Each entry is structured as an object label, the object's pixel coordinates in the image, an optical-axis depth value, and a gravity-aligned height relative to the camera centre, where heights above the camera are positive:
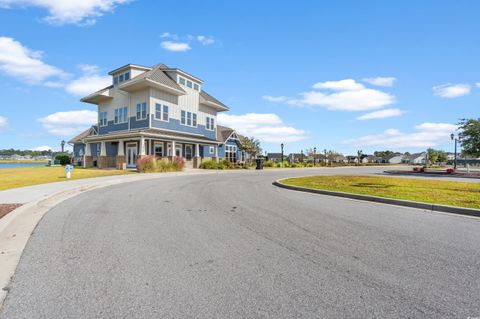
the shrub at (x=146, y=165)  22.59 -0.48
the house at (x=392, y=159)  133.75 +0.33
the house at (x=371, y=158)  137.29 +0.87
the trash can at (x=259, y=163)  34.59 -0.46
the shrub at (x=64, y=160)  40.00 -0.08
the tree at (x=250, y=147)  41.72 +2.03
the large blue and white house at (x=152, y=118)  27.84 +5.08
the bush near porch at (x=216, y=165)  31.30 -0.66
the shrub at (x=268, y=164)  44.88 -0.78
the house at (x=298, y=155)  84.41 +1.48
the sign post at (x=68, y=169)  16.73 -0.63
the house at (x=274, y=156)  105.46 +1.49
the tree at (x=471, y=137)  18.38 +1.69
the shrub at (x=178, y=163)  25.47 -0.35
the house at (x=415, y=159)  127.89 +0.32
